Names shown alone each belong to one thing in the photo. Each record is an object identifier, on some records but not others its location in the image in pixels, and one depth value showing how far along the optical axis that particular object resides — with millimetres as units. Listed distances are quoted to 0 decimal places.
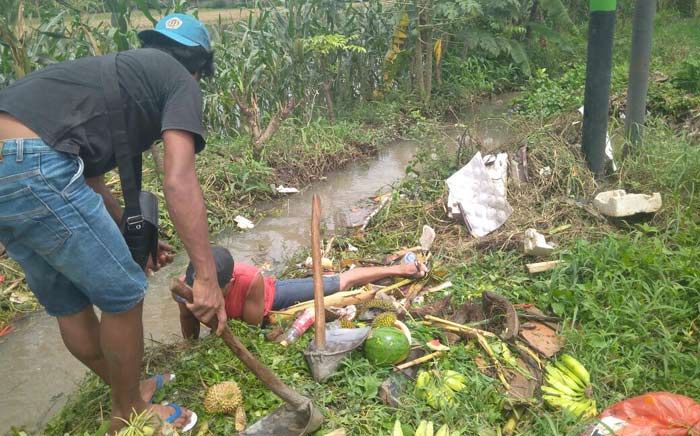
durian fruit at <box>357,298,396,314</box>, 3049
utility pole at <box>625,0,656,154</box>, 4384
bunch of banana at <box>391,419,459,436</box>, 2146
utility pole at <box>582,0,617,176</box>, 3932
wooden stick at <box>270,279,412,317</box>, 3191
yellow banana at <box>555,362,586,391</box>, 2441
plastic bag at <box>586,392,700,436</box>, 1914
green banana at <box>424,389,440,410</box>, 2373
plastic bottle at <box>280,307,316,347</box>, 2854
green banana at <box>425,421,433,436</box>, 2150
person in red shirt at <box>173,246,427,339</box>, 2758
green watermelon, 2551
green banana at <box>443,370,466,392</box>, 2455
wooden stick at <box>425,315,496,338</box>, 2799
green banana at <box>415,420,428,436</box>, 2162
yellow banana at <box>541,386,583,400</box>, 2385
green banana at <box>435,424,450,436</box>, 2141
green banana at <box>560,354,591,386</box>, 2438
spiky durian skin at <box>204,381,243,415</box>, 2383
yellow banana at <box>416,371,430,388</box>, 2475
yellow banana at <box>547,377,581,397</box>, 2406
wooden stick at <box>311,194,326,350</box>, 2533
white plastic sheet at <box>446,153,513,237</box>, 4020
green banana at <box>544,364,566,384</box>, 2486
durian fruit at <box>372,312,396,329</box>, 2801
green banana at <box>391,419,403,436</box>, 2148
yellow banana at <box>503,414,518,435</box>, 2285
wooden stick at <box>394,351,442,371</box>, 2598
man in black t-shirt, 1850
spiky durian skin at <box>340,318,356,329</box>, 2895
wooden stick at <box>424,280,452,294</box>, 3387
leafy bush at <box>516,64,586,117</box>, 7682
